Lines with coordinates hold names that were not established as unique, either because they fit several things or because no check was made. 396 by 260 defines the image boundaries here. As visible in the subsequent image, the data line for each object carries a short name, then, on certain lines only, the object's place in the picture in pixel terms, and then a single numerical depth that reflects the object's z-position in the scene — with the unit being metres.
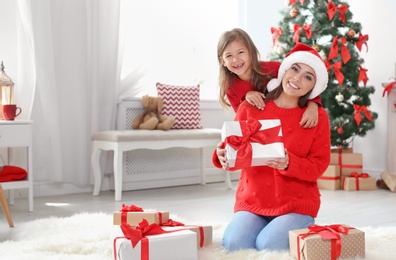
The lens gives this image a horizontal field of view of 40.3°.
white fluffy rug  1.99
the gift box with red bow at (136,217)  2.07
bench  3.78
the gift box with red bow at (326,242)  1.83
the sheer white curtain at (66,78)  3.85
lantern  3.58
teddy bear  4.17
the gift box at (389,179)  4.25
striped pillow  4.44
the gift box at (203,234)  2.09
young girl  2.07
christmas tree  4.34
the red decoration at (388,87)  4.59
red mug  3.47
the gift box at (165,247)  1.77
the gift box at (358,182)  4.28
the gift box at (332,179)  4.32
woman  2.00
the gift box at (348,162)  4.40
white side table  3.32
